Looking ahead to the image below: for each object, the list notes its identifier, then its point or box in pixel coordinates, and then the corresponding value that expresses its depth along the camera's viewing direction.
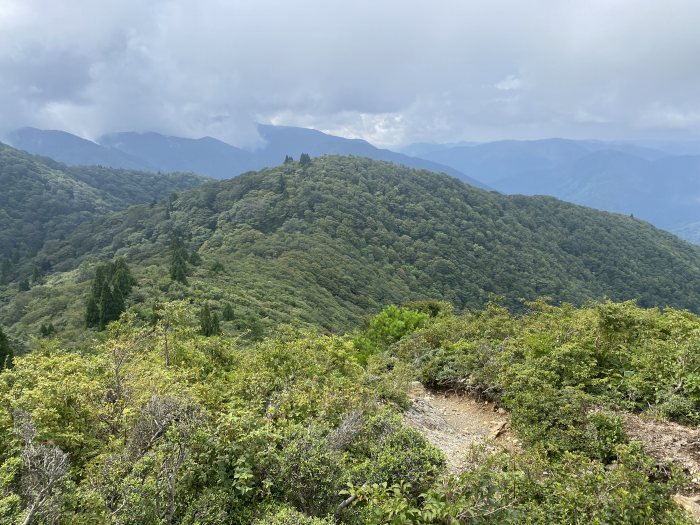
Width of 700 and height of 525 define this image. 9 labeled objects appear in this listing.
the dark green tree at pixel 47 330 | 43.97
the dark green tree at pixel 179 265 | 52.53
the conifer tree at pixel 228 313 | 43.38
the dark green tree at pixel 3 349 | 30.36
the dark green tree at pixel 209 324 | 32.75
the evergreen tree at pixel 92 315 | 44.10
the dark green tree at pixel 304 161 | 151.75
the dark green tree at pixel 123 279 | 48.06
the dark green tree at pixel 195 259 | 65.75
